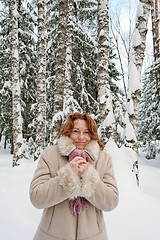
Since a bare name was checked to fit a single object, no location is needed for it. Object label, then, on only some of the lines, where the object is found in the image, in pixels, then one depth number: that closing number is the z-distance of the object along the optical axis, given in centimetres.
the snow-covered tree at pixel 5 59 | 1030
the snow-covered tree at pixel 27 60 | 1088
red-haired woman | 136
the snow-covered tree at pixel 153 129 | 1121
